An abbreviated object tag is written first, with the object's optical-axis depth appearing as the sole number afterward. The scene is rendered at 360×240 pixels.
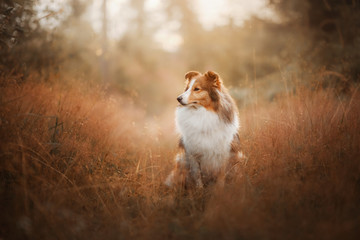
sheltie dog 3.52
